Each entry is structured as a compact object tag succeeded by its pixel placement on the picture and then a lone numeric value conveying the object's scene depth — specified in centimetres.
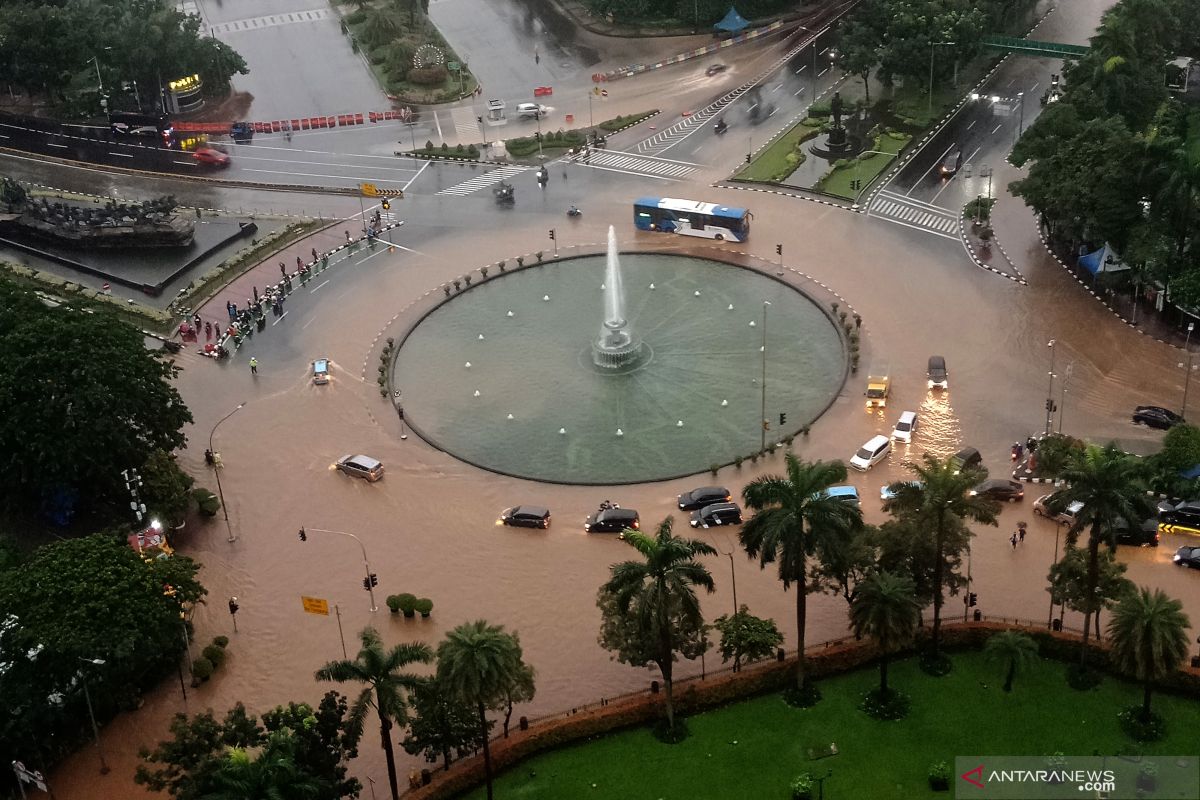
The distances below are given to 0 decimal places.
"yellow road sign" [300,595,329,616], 8225
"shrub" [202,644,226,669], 8050
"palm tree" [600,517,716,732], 6544
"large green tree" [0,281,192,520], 8925
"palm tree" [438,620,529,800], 6300
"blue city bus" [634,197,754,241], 12206
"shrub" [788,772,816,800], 6775
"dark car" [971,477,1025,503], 8827
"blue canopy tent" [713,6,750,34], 16912
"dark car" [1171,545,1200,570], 8114
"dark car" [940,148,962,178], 13325
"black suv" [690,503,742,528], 8812
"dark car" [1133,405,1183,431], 9419
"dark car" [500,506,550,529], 8938
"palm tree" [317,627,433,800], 6178
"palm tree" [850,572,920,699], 7056
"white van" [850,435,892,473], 9225
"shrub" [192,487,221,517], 9288
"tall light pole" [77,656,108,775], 7307
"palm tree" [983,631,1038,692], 7169
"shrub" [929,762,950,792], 6788
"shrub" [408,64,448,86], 16500
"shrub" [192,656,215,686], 7944
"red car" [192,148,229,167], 14912
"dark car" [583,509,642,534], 8831
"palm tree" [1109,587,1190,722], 6719
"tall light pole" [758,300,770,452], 9594
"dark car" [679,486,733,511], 8988
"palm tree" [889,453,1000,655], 7100
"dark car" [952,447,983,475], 9054
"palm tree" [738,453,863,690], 6750
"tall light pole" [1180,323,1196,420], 9581
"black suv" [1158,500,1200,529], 8360
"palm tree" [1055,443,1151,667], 6706
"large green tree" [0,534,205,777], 7244
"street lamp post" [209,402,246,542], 9194
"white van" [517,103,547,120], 15338
